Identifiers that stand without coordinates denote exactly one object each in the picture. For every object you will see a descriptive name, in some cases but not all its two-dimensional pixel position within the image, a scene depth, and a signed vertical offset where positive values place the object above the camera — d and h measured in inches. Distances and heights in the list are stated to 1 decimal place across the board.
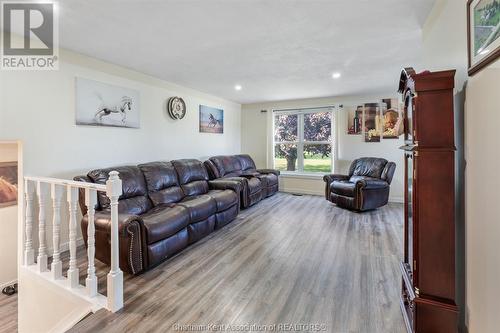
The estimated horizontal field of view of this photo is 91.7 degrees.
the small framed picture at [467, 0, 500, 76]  43.6 +26.1
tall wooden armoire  54.0 -8.4
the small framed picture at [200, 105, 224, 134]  210.1 +41.8
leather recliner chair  170.7 -14.3
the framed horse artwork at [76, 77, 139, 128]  120.0 +33.1
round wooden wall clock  173.2 +42.6
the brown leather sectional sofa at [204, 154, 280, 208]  185.3 -8.0
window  238.1 +26.0
